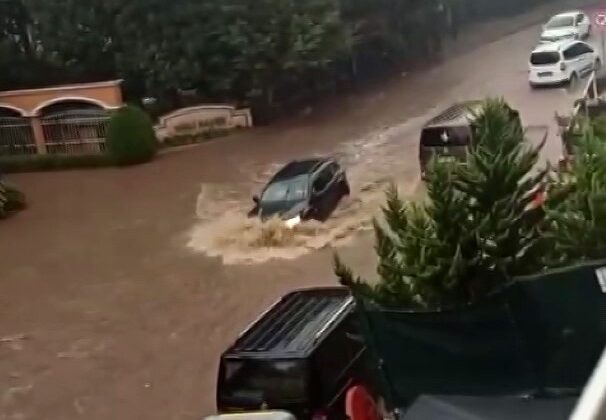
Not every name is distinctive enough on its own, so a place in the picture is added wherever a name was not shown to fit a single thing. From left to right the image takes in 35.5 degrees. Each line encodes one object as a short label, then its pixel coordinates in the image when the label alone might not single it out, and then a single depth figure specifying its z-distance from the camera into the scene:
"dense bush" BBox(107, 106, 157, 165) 22.38
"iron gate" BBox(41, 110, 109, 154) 23.67
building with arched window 23.92
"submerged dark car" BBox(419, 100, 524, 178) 16.64
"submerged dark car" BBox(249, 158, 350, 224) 15.91
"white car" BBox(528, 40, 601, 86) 23.55
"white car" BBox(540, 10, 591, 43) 27.70
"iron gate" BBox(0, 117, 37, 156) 24.45
